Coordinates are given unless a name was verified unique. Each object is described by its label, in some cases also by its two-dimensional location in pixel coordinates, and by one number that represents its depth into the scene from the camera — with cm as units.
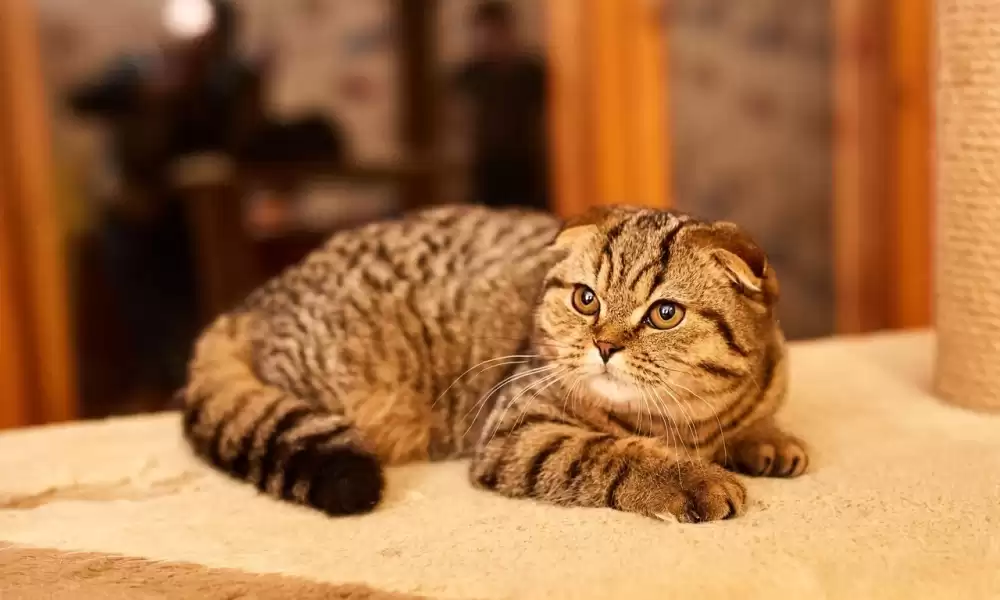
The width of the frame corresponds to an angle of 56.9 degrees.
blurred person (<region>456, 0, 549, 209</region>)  255
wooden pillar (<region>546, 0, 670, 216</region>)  245
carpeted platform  92
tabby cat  113
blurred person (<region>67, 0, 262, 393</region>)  247
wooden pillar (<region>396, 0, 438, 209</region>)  258
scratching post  135
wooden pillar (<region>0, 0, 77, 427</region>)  224
